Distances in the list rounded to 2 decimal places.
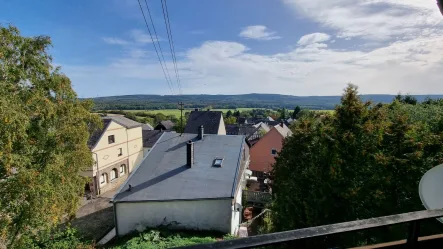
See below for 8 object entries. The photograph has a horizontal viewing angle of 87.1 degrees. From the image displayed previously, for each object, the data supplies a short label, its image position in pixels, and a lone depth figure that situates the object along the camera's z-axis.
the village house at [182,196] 11.31
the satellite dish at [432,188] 1.81
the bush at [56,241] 9.06
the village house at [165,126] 44.87
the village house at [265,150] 27.05
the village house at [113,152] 19.28
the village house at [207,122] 28.11
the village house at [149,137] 29.13
